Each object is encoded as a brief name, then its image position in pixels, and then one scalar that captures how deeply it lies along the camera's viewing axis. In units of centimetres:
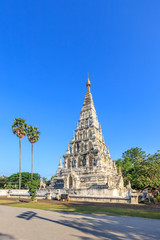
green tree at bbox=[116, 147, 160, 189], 3972
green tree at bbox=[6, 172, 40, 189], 7034
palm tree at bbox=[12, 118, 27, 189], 4653
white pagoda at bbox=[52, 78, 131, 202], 3081
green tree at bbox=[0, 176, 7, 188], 6852
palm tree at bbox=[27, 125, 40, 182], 4909
